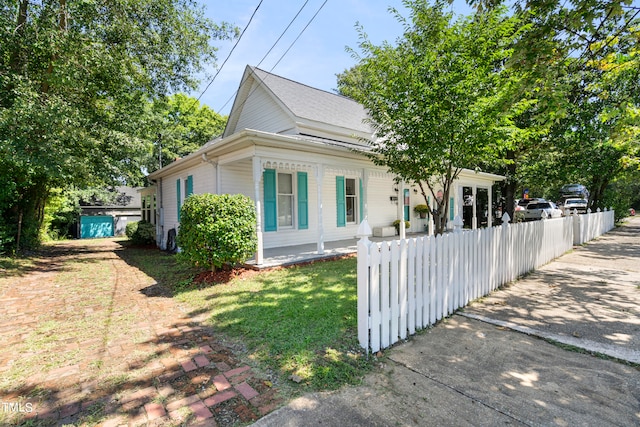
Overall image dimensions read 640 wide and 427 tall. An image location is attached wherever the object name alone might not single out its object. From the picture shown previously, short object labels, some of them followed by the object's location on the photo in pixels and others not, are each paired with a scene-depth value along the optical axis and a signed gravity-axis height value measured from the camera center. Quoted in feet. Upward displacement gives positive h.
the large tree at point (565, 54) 12.15 +7.49
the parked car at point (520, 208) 65.16 +0.53
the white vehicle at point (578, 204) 74.16 +1.34
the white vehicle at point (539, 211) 64.75 -0.25
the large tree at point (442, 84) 17.37 +7.80
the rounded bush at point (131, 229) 47.43 -2.14
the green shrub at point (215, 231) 18.85 -1.08
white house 24.66 +4.35
